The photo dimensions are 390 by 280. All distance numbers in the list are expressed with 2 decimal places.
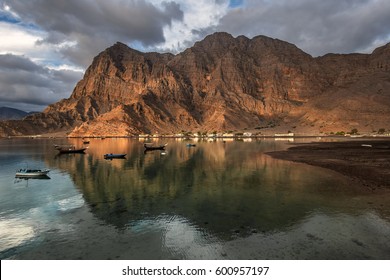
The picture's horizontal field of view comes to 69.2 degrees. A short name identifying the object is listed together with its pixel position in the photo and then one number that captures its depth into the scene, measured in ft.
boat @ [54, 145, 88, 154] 264.31
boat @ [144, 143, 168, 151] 281.37
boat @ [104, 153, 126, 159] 209.33
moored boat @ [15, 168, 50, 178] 131.13
